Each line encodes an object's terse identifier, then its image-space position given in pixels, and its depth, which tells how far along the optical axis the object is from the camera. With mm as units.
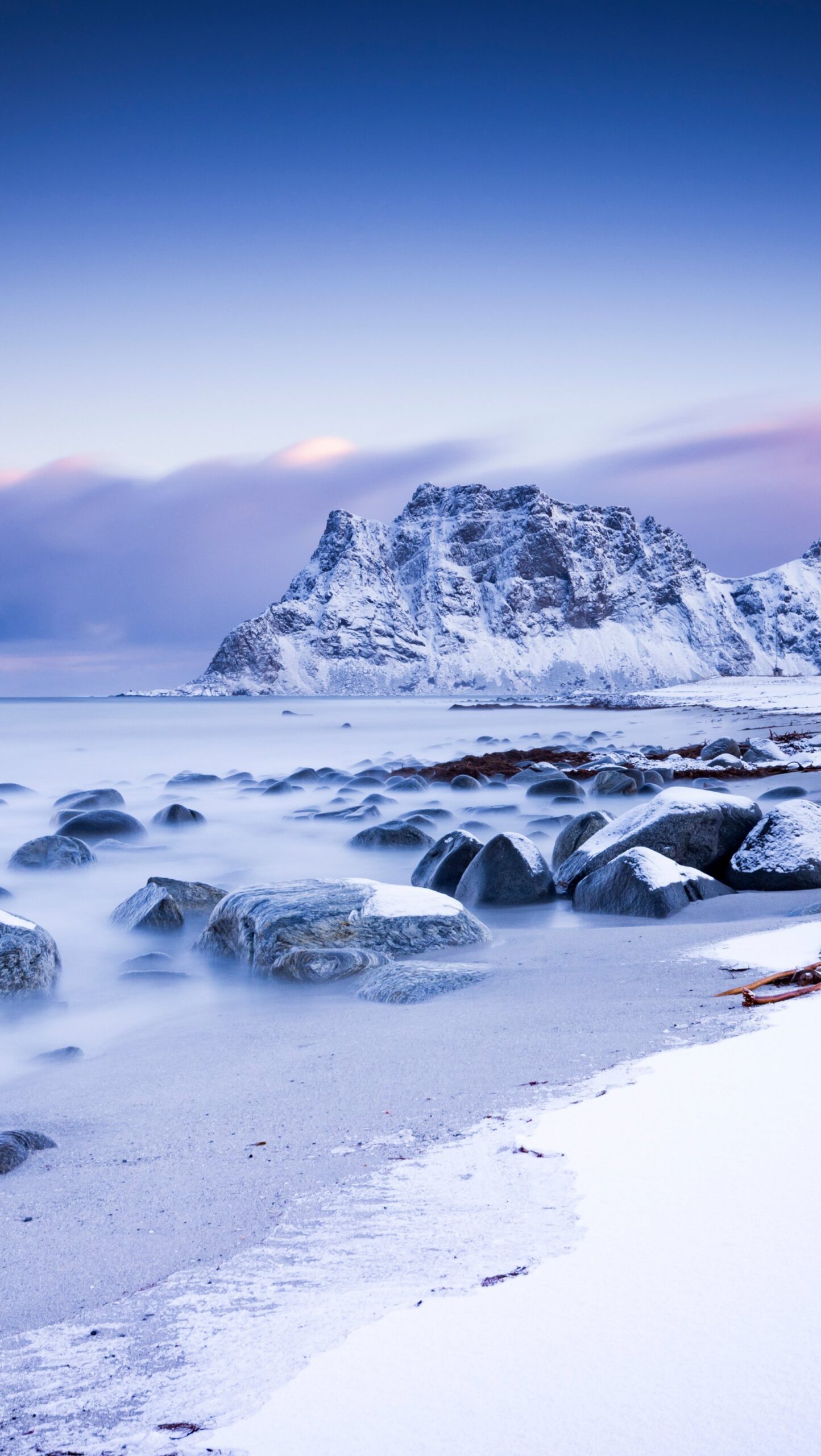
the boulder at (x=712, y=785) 10844
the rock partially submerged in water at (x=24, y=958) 4238
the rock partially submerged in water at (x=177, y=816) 10344
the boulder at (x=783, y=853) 5473
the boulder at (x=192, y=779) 15250
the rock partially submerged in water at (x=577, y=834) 6750
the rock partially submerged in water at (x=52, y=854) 7680
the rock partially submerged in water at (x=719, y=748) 14994
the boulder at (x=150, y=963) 4840
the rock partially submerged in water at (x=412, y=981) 3742
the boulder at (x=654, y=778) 11643
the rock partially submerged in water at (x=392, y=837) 8070
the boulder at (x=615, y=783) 10727
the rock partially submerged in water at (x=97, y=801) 11555
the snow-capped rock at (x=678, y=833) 5898
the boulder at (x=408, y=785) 12328
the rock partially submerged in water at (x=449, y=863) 6164
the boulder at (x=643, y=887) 5117
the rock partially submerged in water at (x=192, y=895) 5781
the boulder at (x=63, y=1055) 3557
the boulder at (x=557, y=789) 10539
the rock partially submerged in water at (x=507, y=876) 5680
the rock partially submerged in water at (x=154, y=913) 5570
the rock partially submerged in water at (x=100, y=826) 9047
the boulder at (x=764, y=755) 14125
